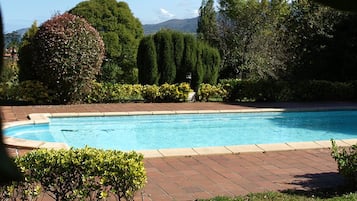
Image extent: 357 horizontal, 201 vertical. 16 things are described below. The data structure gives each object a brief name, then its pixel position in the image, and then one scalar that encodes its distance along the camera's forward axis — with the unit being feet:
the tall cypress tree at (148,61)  45.88
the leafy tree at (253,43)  56.65
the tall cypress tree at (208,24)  61.31
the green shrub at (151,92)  43.96
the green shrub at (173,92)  44.29
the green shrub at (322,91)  48.19
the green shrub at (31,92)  39.52
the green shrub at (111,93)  41.93
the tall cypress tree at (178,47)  47.26
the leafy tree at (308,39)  53.18
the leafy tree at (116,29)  57.47
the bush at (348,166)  17.03
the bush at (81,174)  13.33
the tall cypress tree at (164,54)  46.62
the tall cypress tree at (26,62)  41.16
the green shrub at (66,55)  38.04
